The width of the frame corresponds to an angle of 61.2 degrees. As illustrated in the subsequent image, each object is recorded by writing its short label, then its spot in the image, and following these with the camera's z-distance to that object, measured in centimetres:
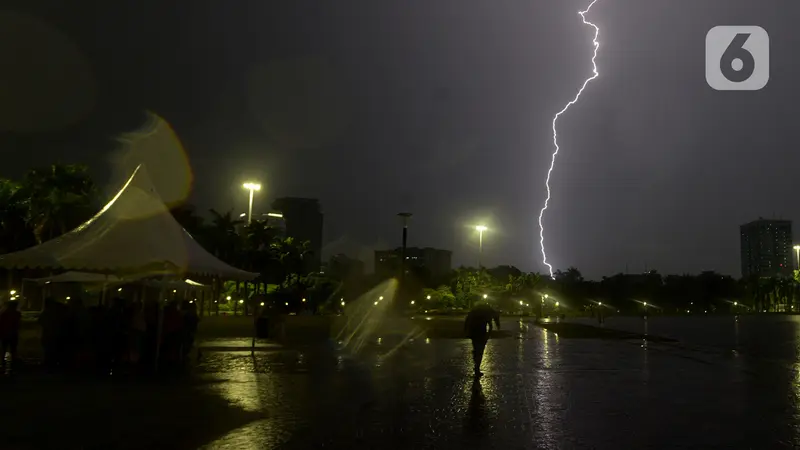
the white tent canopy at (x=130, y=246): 1480
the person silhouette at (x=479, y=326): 1480
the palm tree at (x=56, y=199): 4306
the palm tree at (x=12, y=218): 4394
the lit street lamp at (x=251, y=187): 3719
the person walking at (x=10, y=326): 1524
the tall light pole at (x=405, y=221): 3628
